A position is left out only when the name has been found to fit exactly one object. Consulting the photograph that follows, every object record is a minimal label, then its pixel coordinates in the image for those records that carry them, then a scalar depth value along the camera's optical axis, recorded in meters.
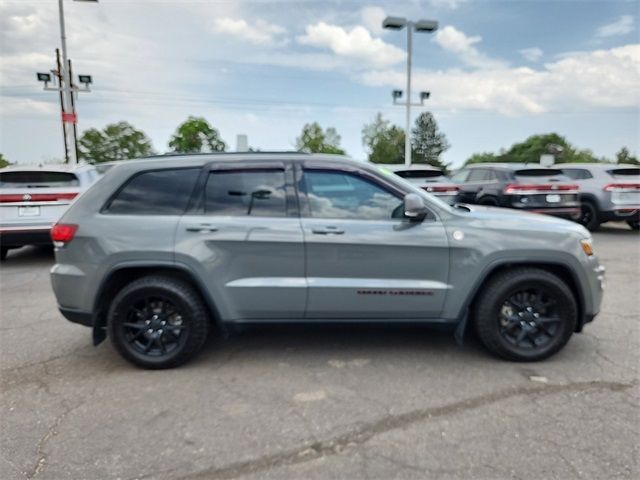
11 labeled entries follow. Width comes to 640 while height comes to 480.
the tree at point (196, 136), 53.22
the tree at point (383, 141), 52.91
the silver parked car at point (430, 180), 10.19
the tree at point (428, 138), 76.50
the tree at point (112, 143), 49.94
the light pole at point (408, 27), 17.64
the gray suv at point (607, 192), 9.96
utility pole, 16.03
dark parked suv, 9.77
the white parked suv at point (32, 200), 7.05
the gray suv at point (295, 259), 3.41
